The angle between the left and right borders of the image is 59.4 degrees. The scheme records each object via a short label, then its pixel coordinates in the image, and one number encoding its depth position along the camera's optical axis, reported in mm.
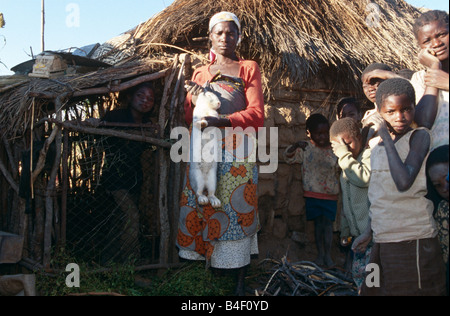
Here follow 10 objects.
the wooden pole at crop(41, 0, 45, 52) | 8608
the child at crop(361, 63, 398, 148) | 2988
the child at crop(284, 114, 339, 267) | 4402
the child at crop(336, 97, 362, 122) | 4332
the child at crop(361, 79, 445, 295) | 2225
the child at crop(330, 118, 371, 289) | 2842
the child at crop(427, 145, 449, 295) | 2178
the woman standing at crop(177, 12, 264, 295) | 3072
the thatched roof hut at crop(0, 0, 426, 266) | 3559
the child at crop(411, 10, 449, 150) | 2285
